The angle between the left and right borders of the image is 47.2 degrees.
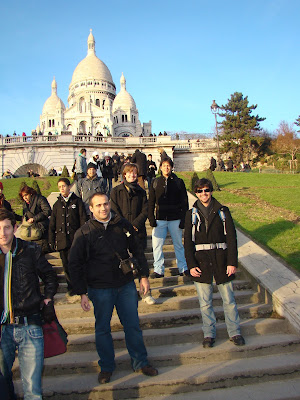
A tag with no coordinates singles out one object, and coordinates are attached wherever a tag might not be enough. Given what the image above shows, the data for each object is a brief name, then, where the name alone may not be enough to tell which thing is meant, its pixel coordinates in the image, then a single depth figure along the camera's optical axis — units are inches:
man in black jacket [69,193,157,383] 138.3
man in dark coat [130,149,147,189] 384.8
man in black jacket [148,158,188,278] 220.7
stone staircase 137.4
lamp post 1174.7
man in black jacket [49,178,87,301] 209.0
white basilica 2770.7
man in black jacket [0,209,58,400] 110.4
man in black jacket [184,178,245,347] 158.6
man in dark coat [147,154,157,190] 514.2
